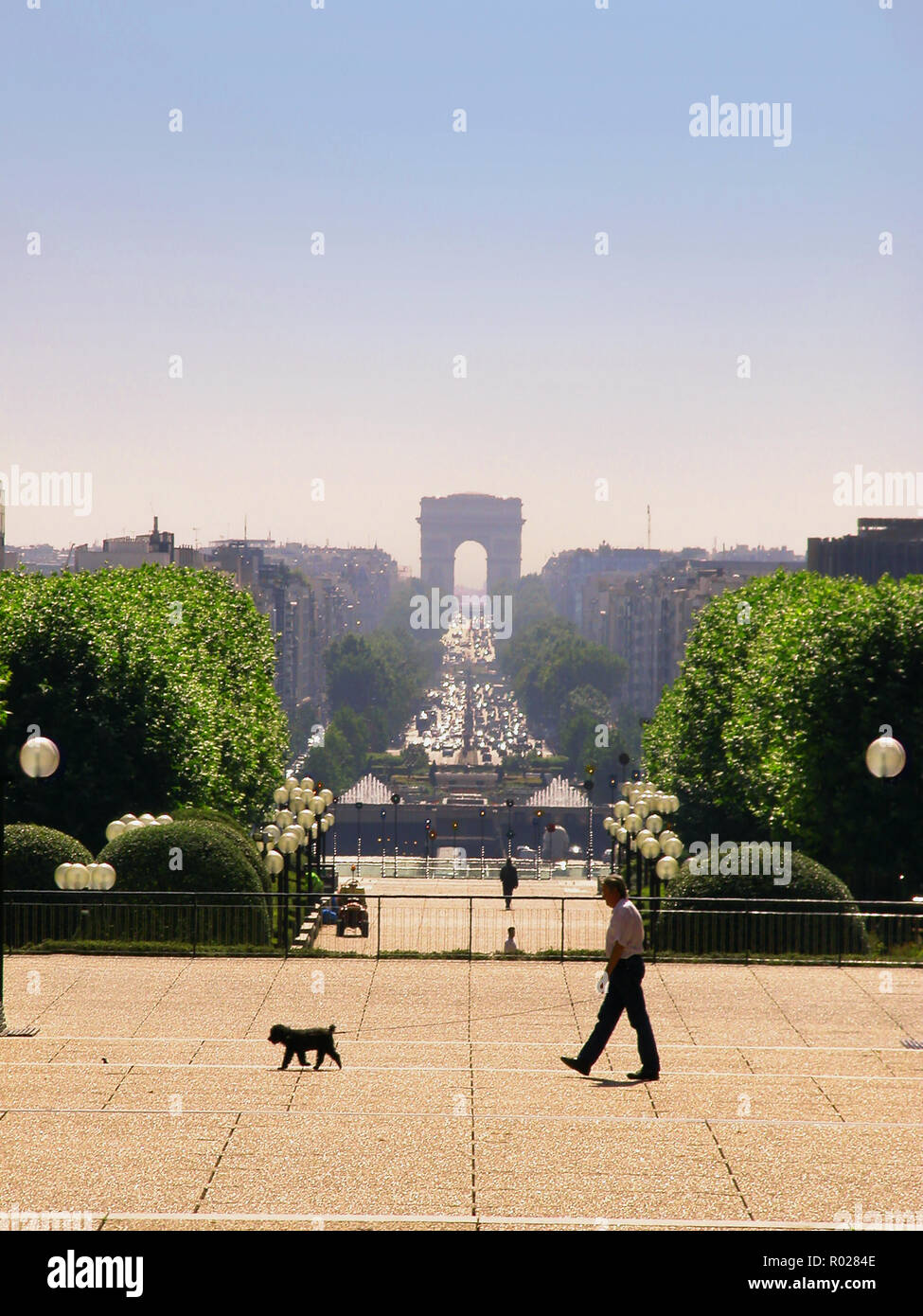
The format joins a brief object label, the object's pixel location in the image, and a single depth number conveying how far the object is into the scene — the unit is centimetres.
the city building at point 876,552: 10950
